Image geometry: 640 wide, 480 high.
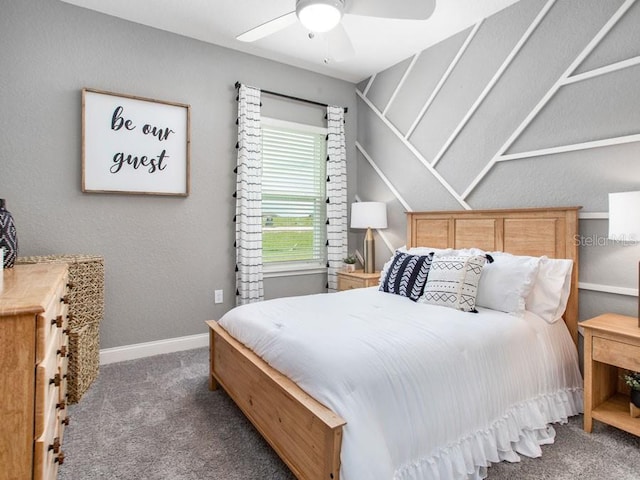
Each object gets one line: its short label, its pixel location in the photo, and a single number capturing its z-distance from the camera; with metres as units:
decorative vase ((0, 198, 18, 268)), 1.87
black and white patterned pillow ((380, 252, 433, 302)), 2.57
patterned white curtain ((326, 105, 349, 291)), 4.05
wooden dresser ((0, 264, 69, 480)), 1.08
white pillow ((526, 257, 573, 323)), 2.30
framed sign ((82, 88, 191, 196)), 2.88
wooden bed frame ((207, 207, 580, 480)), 1.41
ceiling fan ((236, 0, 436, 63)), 2.06
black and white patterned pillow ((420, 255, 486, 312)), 2.27
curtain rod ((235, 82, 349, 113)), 3.64
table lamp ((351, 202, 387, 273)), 3.74
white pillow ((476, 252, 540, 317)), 2.24
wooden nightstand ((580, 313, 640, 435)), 1.88
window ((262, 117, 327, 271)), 3.77
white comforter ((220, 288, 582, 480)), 1.41
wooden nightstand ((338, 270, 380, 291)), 3.60
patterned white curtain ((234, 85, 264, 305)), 3.47
